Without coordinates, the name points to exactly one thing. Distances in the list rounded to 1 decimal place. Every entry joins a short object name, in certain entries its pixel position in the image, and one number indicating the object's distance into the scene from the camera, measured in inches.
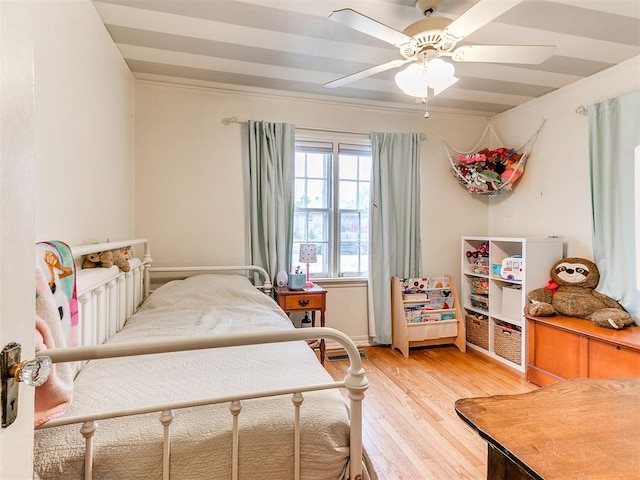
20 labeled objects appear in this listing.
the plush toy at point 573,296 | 96.7
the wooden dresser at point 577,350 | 80.4
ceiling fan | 55.2
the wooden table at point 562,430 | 25.0
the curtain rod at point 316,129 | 115.1
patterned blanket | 31.4
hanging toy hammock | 124.0
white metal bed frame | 31.2
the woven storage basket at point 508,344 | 111.4
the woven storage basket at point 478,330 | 125.6
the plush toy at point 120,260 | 68.0
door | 17.4
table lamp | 114.7
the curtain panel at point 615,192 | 91.8
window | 126.0
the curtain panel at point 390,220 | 127.8
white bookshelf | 108.1
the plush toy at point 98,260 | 63.8
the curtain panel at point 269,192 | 114.9
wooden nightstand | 106.1
